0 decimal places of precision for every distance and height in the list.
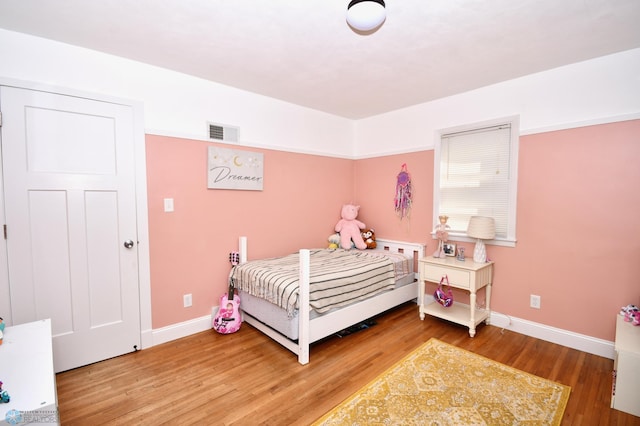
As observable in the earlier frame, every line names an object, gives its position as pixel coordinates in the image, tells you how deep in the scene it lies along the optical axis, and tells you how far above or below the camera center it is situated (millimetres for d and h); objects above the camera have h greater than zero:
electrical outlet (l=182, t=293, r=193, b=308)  2861 -985
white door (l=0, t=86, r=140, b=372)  2115 -171
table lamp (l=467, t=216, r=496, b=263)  2900 -302
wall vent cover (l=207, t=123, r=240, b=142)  2969 +680
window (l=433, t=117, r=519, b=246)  2973 +258
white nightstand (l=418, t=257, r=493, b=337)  2857 -832
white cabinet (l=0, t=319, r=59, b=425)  1072 -771
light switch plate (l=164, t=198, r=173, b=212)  2725 -57
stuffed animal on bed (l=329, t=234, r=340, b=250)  3975 -569
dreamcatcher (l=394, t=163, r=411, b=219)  3764 +78
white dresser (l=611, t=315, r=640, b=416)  1824 -1117
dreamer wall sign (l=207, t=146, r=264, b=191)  2963 +310
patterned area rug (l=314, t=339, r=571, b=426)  1795 -1325
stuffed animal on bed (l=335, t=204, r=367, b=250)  3927 -392
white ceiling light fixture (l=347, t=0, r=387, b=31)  1547 +988
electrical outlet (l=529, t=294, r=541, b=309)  2828 -974
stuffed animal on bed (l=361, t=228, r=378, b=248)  3965 -524
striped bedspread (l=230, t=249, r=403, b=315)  2477 -734
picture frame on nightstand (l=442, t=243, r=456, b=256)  3344 -562
